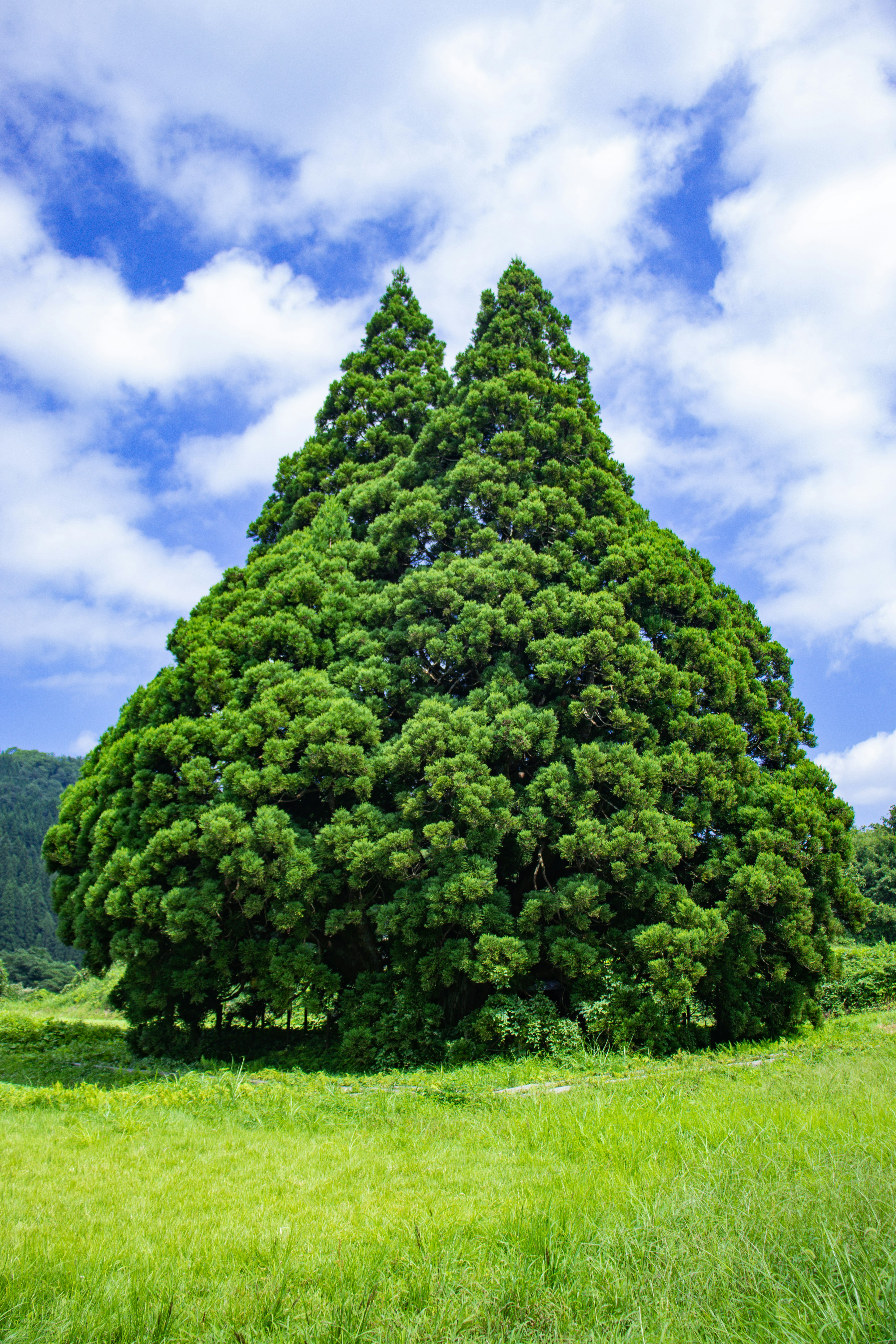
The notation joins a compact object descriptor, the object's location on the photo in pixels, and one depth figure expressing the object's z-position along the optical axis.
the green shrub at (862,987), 15.52
